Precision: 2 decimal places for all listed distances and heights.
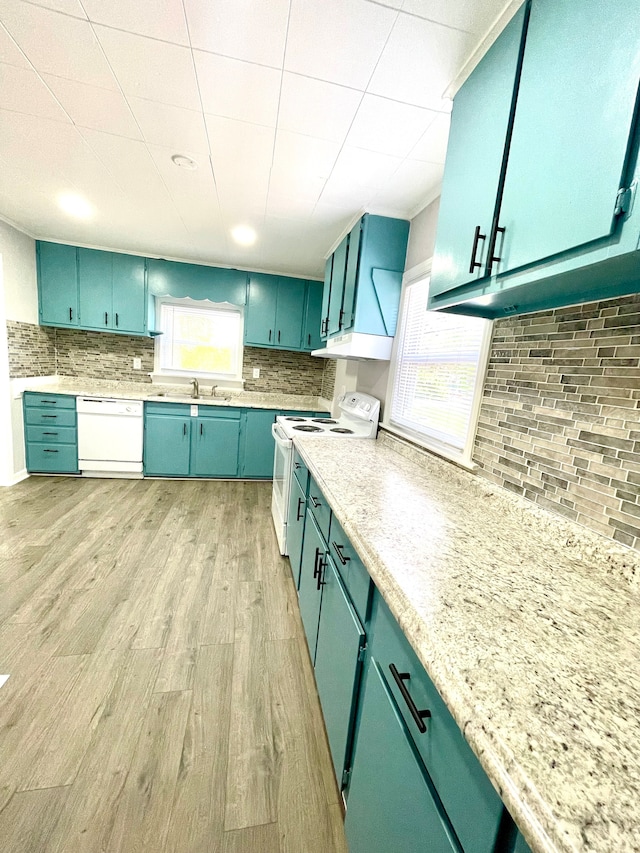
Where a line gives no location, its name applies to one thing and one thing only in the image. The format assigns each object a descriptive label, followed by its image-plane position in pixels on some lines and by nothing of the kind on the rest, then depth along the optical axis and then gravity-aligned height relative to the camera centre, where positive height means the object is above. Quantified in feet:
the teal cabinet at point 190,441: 12.46 -2.85
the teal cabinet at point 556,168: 2.24 +1.70
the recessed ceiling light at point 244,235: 9.34 +3.63
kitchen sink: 12.59 -1.36
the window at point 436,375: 5.33 +0.12
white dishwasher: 11.84 -2.78
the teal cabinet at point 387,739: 1.67 -2.30
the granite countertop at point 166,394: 12.12 -1.29
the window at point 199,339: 13.73 +0.92
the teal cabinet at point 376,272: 7.66 +2.30
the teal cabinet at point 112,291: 12.06 +2.21
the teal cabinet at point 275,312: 13.28 +2.15
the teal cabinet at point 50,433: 11.44 -2.75
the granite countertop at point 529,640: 1.24 -1.42
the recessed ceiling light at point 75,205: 8.23 +3.59
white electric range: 7.89 -1.40
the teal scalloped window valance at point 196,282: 12.53 +2.91
